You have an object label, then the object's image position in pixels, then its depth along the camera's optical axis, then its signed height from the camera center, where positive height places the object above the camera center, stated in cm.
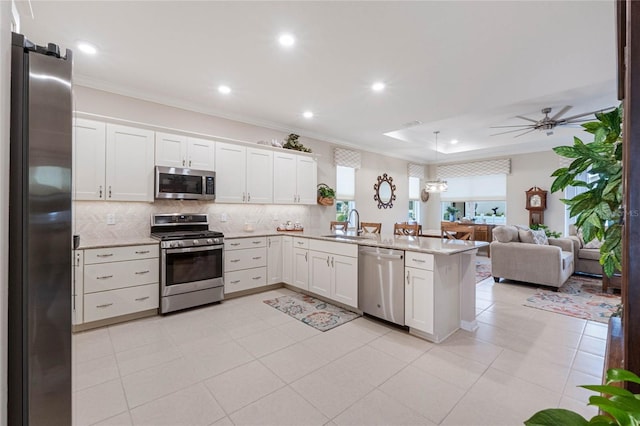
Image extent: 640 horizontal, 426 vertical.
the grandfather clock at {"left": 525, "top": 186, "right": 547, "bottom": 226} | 683 +24
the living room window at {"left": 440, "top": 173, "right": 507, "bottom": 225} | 772 +42
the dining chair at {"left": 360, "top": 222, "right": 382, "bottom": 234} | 490 -22
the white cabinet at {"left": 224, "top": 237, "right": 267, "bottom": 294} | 409 -75
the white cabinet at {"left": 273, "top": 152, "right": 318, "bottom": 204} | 493 +60
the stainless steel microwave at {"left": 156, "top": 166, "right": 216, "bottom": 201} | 373 +37
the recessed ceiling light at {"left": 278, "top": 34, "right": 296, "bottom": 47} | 263 +158
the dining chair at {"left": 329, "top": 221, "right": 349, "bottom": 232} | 544 -25
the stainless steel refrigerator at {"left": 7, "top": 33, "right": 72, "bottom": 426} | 85 -9
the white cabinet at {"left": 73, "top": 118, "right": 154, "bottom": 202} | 325 +58
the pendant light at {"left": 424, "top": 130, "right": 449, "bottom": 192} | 638 +61
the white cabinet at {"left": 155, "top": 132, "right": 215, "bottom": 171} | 380 +82
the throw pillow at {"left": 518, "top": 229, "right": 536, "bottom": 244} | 494 -37
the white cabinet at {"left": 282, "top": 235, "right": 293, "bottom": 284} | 454 -73
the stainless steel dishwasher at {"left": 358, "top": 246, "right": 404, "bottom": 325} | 311 -78
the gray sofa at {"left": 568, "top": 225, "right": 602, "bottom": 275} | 512 -77
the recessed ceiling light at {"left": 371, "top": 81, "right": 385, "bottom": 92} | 360 +160
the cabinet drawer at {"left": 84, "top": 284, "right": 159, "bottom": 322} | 310 -101
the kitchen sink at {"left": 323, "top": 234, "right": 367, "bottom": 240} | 403 -34
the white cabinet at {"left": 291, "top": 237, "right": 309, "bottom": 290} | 423 -76
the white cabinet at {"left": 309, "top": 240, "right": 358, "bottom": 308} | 356 -75
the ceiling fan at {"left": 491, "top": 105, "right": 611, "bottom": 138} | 450 +147
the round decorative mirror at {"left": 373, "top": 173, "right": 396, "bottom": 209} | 731 +56
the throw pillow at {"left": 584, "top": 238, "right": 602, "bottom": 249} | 550 -57
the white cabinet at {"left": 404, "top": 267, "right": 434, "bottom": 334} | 284 -86
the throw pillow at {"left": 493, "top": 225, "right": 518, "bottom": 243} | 499 -34
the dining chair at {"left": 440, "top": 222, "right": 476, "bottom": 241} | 388 -24
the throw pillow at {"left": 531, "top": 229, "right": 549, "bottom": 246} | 498 -41
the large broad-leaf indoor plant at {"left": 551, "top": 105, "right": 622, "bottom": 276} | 123 +13
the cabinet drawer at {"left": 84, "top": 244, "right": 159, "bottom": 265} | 308 -47
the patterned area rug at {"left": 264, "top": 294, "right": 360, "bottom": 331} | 335 -124
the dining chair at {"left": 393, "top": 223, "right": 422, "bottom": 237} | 462 -26
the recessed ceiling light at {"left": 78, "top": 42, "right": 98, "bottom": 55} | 275 +157
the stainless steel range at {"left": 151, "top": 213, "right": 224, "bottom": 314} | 352 -65
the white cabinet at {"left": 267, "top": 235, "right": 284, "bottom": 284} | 452 -74
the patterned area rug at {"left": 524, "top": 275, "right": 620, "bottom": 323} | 359 -119
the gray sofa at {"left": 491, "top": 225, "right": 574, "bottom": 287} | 446 -71
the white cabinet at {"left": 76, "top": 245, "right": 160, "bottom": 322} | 309 -77
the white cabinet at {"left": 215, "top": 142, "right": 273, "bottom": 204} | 432 +59
